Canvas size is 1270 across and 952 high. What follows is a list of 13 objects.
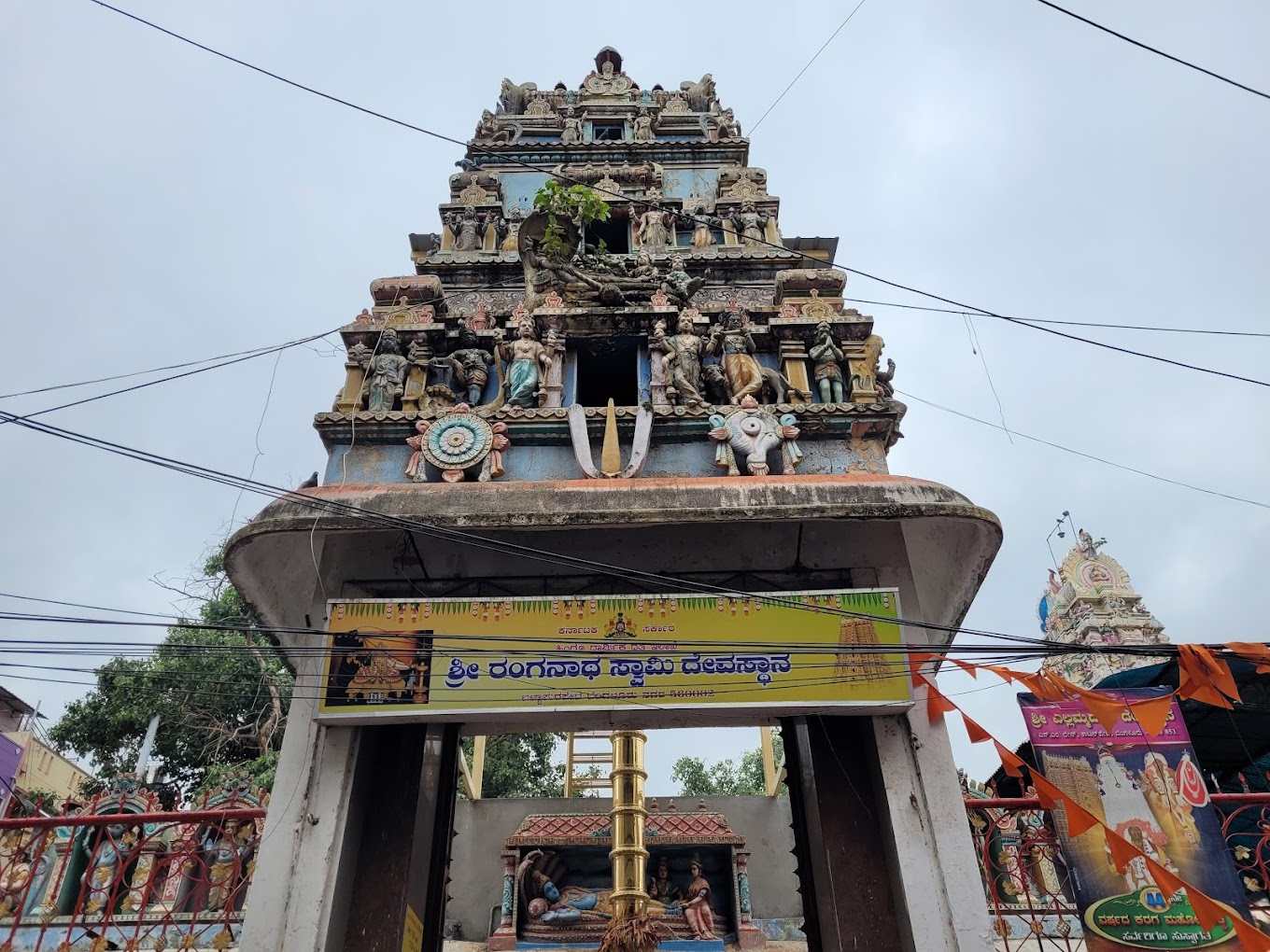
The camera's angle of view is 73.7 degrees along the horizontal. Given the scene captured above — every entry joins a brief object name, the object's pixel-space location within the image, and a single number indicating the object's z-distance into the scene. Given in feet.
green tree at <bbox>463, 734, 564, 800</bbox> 89.92
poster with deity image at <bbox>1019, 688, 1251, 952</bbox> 22.38
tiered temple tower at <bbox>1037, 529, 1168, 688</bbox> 88.12
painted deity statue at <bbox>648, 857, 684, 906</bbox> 46.96
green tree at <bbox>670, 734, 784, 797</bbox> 144.97
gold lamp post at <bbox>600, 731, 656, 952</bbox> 26.61
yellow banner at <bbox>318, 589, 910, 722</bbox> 25.18
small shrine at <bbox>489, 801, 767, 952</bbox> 45.75
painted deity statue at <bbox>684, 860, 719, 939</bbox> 45.55
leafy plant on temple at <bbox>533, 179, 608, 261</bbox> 38.17
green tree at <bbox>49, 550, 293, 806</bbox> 72.28
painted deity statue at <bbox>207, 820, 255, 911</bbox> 26.30
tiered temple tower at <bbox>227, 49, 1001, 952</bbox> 25.96
